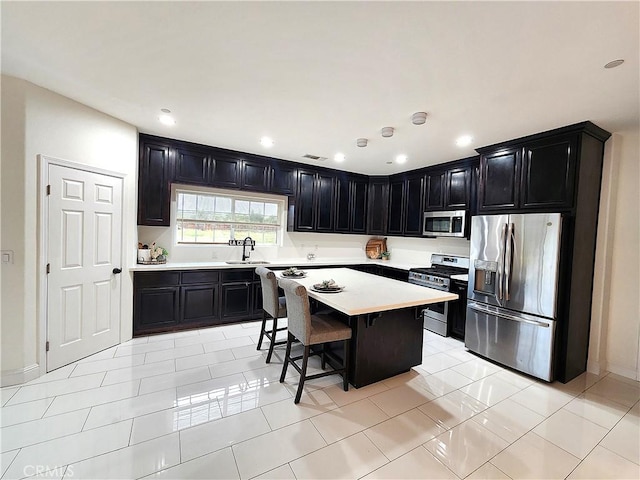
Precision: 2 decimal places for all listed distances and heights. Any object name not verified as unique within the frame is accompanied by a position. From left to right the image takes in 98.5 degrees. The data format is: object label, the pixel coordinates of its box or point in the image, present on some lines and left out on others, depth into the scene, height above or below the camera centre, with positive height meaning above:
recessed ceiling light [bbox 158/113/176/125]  2.97 +1.19
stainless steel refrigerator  2.76 -0.54
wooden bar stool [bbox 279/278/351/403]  2.33 -0.86
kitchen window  4.27 +0.18
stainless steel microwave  4.09 +0.22
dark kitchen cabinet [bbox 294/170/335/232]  4.86 +0.55
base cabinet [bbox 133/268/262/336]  3.53 -1.00
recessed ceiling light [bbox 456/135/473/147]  3.20 +1.18
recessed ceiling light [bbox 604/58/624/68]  1.74 +1.16
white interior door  2.65 -0.42
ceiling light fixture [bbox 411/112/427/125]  2.63 +1.15
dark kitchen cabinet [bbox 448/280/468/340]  3.74 -1.02
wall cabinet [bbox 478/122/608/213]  2.72 +0.78
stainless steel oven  3.94 -0.62
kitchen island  2.38 -0.88
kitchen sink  4.33 -0.53
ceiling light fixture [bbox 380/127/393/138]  3.03 +1.15
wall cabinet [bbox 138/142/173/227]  3.63 +0.55
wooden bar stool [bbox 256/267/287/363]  2.90 -0.79
